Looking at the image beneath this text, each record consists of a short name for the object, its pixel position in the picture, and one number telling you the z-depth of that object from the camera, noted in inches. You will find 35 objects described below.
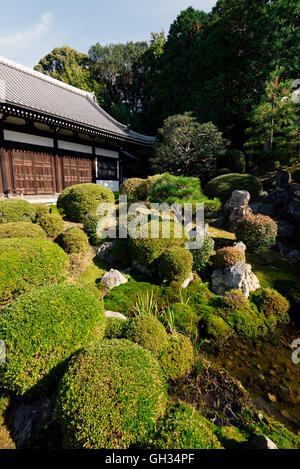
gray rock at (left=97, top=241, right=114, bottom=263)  263.8
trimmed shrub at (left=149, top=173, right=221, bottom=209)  238.8
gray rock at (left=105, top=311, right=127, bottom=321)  166.9
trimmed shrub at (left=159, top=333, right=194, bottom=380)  132.0
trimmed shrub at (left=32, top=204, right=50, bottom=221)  276.8
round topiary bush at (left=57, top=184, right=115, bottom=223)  313.0
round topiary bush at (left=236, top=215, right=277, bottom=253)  284.8
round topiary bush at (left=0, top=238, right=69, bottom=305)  144.4
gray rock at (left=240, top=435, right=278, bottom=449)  87.1
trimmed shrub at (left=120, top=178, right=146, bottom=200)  356.9
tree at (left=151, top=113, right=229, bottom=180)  485.1
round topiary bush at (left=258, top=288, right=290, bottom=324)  200.2
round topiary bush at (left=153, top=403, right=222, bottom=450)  79.8
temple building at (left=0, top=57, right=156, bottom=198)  356.5
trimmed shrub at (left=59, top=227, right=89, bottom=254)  248.7
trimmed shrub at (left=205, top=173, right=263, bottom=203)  411.5
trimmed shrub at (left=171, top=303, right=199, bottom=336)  171.0
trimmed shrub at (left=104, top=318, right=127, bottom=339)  135.3
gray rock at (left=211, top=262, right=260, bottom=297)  215.0
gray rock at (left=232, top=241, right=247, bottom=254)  273.6
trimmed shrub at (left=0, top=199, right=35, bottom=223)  254.7
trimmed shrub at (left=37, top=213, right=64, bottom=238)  265.0
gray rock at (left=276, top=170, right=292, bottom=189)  391.5
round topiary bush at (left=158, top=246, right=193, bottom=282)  215.2
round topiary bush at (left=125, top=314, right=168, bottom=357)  128.6
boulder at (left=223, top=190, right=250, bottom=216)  351.9
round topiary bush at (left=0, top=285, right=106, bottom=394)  99.4
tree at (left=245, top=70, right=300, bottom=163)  428.8
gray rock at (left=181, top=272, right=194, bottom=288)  223.5
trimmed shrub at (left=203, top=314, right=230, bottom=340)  171.3
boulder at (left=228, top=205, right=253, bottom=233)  338.6
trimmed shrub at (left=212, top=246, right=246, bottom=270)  233.5
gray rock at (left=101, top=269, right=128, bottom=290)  219.5
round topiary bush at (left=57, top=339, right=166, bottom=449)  79.9
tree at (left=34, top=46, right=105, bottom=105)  1151.6
